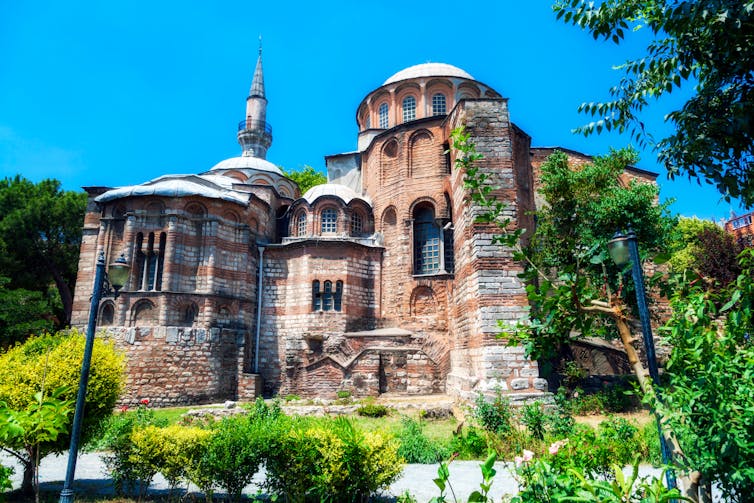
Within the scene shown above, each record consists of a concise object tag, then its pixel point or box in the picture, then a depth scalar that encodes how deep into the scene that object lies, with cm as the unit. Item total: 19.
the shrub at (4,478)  351
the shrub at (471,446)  900
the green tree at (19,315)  2048
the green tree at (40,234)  2512
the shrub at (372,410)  1379
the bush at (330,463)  548
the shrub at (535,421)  934
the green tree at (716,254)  1955
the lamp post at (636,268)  461
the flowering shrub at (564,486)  255
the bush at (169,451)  621
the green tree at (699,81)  530
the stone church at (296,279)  1773
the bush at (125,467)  642
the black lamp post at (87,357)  558
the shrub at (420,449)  890
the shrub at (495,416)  991
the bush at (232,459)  580
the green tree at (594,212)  1416
